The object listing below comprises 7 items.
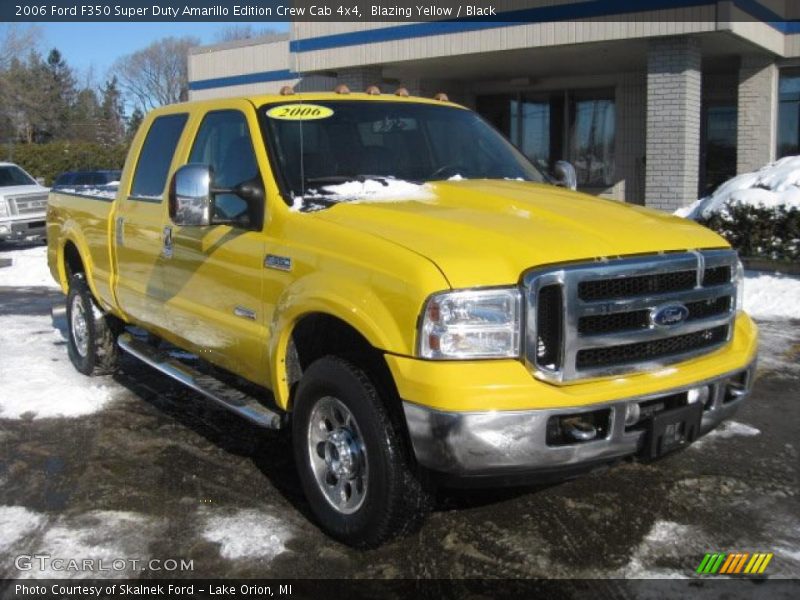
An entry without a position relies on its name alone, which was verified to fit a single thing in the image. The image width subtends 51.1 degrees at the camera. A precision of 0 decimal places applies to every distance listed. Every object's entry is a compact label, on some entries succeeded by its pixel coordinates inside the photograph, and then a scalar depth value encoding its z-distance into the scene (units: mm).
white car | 17047
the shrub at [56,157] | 38906
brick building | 13664
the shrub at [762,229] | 10453
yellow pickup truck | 3211
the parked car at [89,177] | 20547
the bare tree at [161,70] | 71375
